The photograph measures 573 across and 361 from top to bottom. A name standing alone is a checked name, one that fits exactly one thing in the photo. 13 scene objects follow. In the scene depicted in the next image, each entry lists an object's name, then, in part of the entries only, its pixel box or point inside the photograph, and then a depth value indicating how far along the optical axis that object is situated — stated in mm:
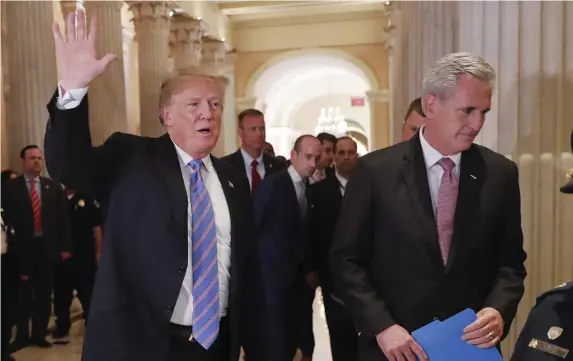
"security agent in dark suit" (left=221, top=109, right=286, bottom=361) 4324
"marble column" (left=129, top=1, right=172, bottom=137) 9547
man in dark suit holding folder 1765
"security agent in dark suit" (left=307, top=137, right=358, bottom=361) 3709
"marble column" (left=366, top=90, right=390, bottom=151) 15246
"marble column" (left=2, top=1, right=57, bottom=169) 6195
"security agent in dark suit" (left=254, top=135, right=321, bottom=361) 3850
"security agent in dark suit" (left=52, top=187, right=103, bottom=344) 5516
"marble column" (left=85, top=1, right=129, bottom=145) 7867
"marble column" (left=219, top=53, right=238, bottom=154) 14500
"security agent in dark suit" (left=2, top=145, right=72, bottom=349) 4992
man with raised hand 1835
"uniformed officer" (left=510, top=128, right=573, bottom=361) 1290
